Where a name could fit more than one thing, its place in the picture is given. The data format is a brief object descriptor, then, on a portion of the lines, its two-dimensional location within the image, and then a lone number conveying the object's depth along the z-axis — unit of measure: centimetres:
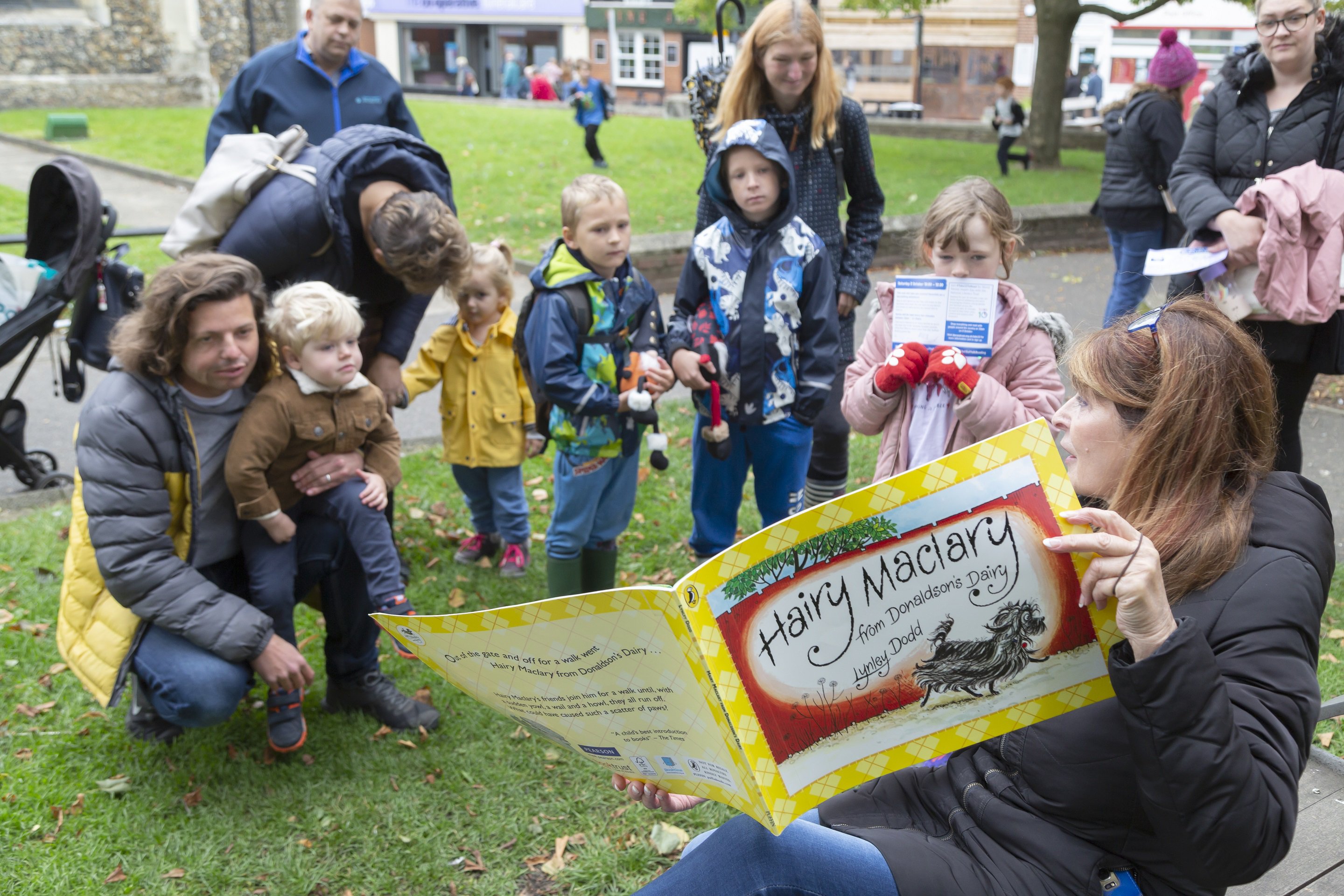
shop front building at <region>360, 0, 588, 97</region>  4891
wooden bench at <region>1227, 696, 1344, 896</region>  231
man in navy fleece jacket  465
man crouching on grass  286
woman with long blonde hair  412
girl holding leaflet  294
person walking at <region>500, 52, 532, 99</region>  3712
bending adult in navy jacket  347
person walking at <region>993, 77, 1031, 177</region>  1628
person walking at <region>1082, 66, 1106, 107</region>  3284
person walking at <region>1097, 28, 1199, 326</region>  699
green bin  1738
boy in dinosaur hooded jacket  371
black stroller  450
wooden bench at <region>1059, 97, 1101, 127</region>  2618
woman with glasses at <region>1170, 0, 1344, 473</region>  391
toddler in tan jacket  308
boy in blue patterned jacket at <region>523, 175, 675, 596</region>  360
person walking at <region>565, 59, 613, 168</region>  1466
